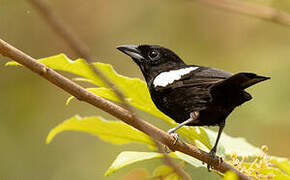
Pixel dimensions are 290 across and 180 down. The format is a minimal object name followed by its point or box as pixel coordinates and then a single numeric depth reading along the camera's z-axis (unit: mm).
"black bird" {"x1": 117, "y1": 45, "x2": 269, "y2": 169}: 6227
